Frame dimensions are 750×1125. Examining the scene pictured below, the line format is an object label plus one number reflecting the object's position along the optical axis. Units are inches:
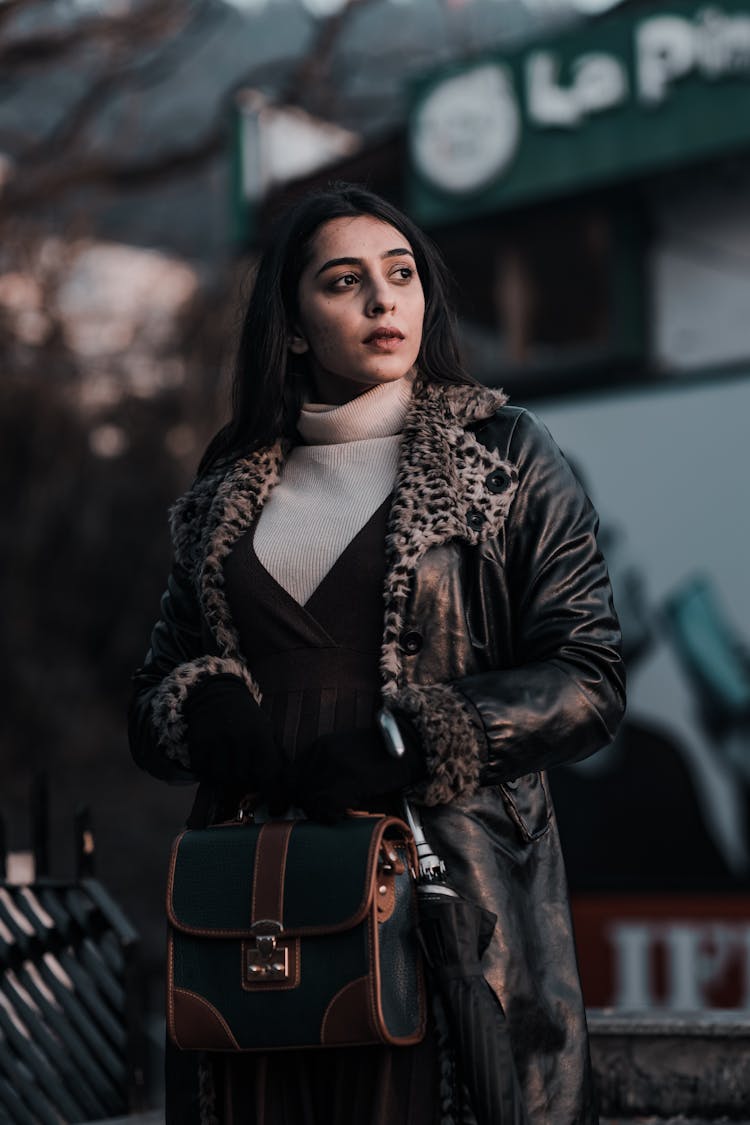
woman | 174.0
